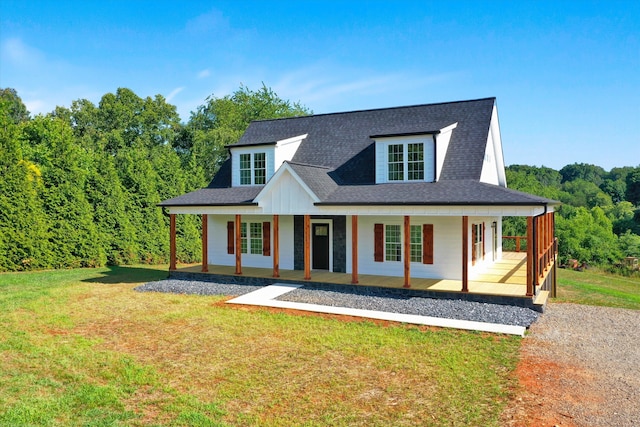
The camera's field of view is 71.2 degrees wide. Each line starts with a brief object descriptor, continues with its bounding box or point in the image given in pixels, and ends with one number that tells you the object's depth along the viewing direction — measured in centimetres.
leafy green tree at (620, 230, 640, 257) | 4009
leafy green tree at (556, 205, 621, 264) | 3666
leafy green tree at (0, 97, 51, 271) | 1984
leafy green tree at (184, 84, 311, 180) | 4059
